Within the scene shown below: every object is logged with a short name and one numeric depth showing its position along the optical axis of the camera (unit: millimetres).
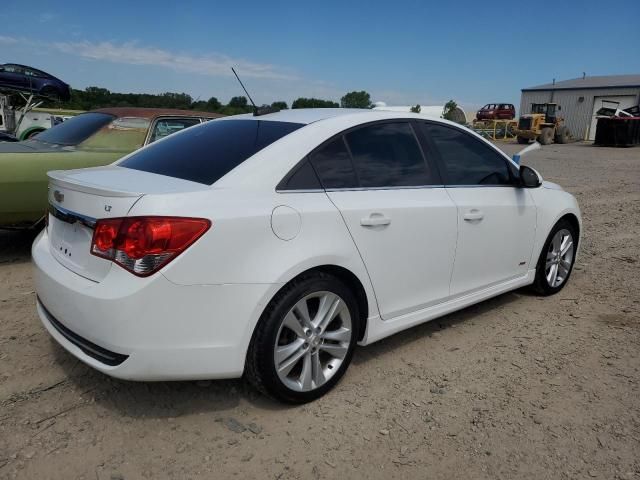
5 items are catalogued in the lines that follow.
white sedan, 2254
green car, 4621
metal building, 36719
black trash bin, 26867
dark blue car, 12844
